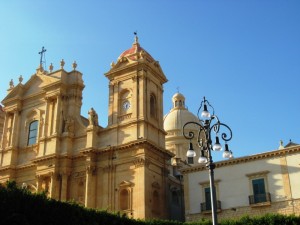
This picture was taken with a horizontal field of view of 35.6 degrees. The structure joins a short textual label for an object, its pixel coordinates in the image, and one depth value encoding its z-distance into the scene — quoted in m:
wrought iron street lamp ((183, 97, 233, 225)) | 16.45
